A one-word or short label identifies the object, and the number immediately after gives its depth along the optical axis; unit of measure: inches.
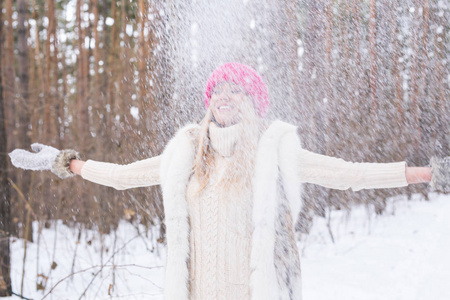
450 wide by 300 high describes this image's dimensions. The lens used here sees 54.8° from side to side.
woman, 69.5
